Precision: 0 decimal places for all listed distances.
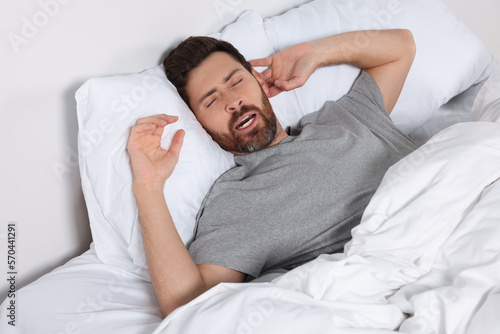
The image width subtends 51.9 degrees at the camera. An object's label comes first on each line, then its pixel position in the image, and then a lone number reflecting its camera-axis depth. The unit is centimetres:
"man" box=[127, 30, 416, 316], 116
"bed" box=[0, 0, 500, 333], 89
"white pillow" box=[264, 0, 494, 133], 165
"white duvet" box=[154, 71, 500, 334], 87
